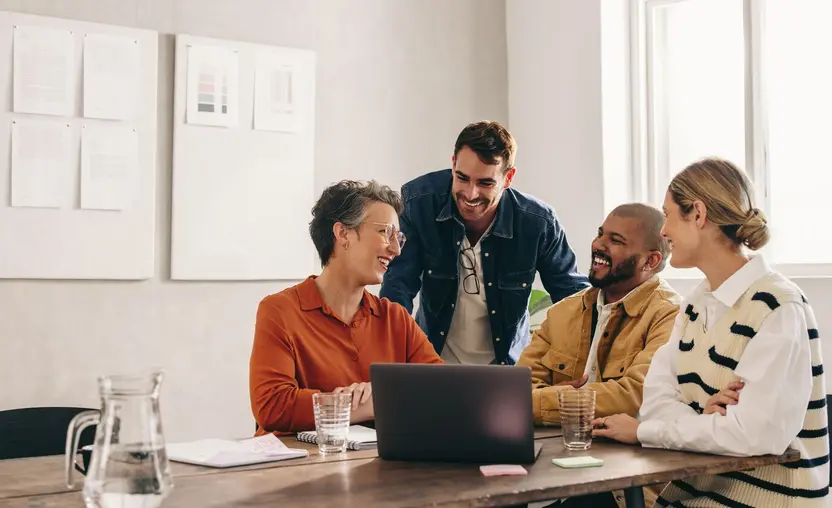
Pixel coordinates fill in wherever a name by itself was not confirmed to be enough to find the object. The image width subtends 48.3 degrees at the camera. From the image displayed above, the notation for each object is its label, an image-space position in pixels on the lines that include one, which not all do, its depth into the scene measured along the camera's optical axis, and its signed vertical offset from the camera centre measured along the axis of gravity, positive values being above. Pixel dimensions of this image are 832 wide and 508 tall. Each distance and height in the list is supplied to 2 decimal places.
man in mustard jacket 2.36 -0.06
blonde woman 1.81 -0.16
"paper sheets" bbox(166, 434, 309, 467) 1.72 -0.31
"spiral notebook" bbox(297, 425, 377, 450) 1.92 -0.31
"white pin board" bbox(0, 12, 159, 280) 3.28 +0.45
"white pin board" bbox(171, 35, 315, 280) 3.61 +0.52
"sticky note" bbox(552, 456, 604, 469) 1.68 -0.31
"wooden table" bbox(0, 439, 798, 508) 1.42 -0.32
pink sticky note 1.60 -0.31
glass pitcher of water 1.15 -0.20
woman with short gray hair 2.18 -0.08
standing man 3.00 +0.08
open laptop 1.69 -0.22
